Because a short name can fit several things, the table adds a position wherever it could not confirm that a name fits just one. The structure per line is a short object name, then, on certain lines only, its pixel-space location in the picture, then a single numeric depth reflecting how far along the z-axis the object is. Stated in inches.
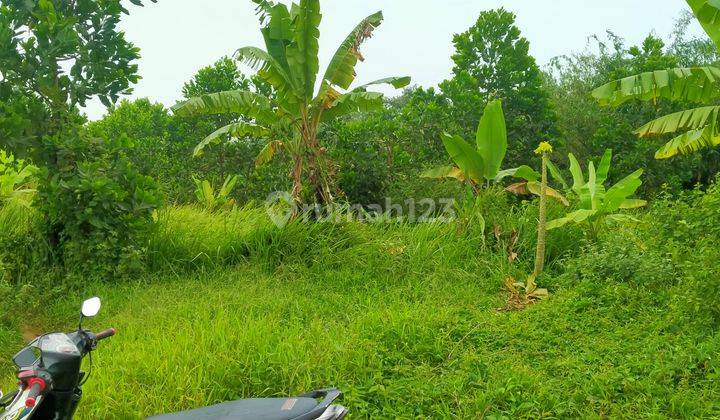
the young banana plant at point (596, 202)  300.2
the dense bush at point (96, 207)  267.0
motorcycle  91.3
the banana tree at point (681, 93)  282.5
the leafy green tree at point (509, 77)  526.9
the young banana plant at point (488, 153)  330.3
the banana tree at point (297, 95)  322.7
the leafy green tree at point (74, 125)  252.4
